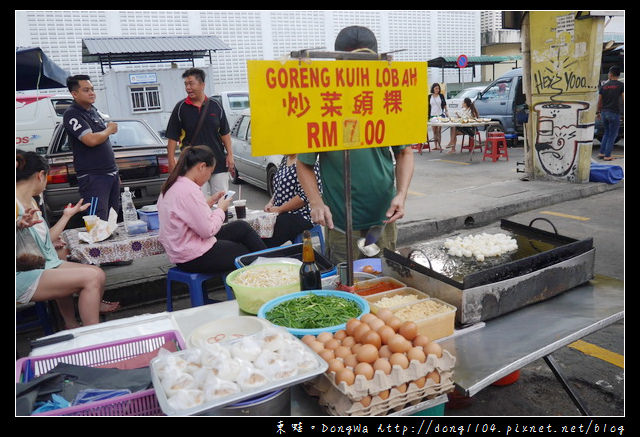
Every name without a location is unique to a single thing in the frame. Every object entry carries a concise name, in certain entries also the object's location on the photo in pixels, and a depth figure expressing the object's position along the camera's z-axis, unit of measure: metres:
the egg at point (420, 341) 1.69
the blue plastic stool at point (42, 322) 3.77
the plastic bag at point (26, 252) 3.28
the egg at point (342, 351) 1.66
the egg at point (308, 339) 1.76
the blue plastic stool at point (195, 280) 3.74
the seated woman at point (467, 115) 12.57
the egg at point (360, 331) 1.72
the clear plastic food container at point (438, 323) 1.95
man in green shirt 2.83
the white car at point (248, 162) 8.43
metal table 1.81
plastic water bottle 4.25
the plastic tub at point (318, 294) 1.87
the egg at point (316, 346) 1.70
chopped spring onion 1.97
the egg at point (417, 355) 1.62
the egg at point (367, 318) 1.80
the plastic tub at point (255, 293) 2.27
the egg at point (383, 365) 1.58
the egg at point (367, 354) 1.62
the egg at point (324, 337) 1.78
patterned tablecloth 3.81
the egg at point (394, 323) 1.80
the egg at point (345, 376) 1.54
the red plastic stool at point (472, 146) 12.46
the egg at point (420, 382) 1.62
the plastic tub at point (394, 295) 2.14
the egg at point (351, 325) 1.78
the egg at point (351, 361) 1.62
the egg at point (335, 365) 1.58
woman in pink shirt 3.55
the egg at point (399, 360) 1.60
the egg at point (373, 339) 1.69
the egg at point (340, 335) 1.80
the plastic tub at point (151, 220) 4.20
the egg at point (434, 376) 1.66
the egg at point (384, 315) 1.85
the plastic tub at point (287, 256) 2.83
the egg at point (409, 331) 1.74
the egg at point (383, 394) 1.57
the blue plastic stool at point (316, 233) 4.71
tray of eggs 1.55
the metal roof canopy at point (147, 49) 18.36
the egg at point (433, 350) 1.65
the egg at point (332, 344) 1.72
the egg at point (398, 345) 1.66
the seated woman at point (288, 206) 4.43
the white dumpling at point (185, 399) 1.39
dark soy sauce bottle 2.29
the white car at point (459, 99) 17.13
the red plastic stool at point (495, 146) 11.57
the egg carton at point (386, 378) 1.52
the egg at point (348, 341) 1.73
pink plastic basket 1.50
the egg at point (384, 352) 1.66
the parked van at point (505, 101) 13.03
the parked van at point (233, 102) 15.26
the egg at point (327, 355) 1.65
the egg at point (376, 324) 1.75
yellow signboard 1.92
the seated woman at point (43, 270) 3.23
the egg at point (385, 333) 1.70
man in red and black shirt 5.66
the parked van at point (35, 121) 12.86
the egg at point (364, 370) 1.56
